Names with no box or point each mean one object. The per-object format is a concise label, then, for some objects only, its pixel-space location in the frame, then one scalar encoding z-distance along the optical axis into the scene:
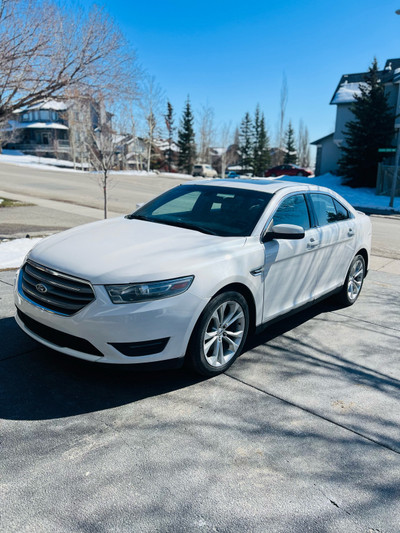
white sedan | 3.17
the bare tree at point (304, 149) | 95.44
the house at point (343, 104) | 28.70
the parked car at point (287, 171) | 44.03
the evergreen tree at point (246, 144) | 66.75
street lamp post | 20.53
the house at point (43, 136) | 65.94
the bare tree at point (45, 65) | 8.56
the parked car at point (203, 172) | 55.97
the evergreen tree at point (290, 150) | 67.56
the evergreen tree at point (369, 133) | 26.14
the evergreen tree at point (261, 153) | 66.25
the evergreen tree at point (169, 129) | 68.38
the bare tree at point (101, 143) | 10.66
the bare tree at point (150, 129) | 56.25
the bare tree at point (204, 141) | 73.88
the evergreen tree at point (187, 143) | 64.19
